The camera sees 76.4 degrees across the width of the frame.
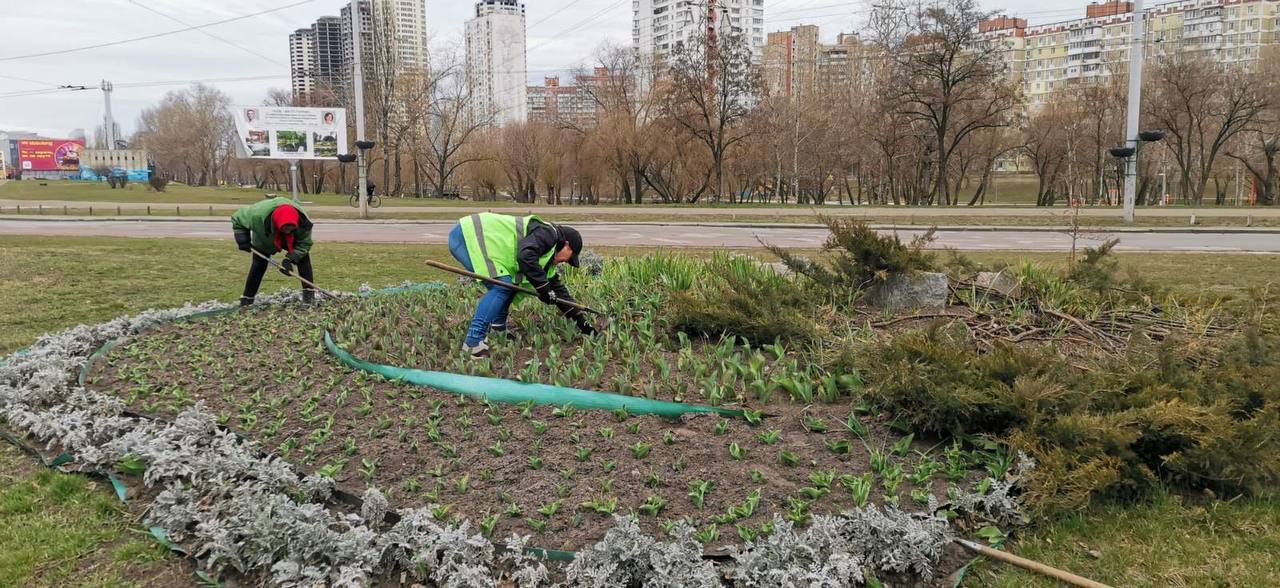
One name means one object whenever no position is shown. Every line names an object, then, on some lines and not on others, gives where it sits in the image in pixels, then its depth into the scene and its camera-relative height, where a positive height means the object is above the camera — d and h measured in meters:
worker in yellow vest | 5.21 -0.29
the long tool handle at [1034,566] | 2.83 -1.30
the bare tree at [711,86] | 39.19 +5.91
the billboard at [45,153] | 100.12 +7.73
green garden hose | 4.02 -0.96
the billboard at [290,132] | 27.20 +2.72
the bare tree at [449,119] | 48.66 +5.81
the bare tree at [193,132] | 77.00 +7.91
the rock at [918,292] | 5.55 -0.59
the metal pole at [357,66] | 22.14 +3.99
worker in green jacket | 7.71 -0.19
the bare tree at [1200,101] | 40.99 +5.25
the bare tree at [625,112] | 42.81 +5.44
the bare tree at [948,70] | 35.00 +5.97
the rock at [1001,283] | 5.83 -0.57
